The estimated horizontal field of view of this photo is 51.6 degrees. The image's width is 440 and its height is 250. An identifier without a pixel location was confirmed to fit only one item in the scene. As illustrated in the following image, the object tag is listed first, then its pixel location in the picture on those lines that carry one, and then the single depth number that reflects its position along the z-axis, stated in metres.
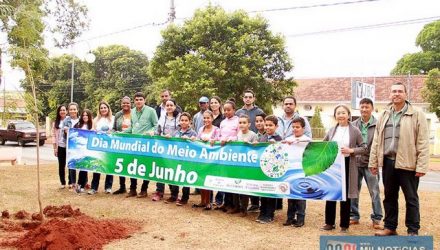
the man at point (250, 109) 7.49
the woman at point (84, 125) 9.24
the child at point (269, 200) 6.64
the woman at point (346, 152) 5.99
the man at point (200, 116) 8.19
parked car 28.55
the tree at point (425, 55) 49.16
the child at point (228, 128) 7.23
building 39.07
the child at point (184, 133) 7.81
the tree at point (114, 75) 40.38
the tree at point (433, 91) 26.09
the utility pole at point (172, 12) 20.76
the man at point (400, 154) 5.25
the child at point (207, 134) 7.39
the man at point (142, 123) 8.48
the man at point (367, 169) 6.42
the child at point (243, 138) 6.96
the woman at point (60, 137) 9.34
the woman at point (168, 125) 8.04
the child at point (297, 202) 6.41
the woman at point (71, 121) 9.24
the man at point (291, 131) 6.48
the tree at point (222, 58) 22.12
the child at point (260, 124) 6.98
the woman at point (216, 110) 7.68
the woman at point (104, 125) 8.97
